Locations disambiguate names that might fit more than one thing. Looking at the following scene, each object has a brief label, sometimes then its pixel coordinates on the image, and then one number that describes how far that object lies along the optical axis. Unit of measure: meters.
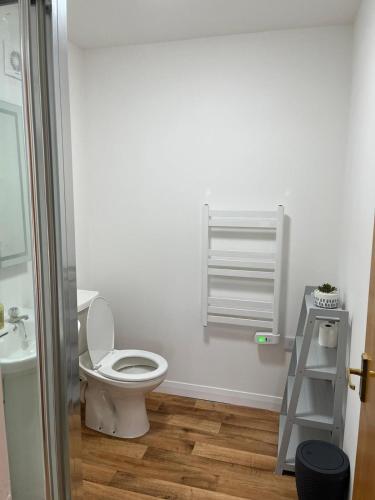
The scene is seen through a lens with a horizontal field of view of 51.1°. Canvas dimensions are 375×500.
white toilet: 2.34
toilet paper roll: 2.22
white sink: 0.91
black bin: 1.67
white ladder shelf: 1.97
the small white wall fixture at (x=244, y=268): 2.54
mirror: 0.87
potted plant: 2.04
